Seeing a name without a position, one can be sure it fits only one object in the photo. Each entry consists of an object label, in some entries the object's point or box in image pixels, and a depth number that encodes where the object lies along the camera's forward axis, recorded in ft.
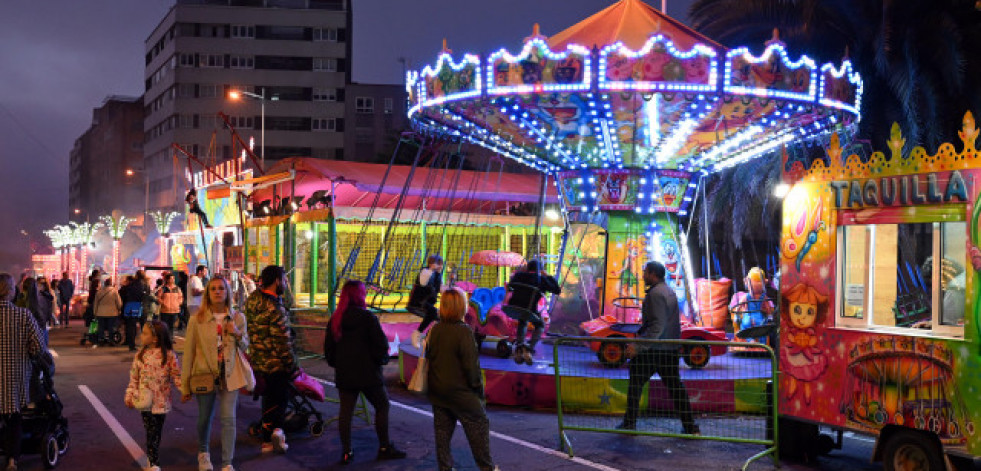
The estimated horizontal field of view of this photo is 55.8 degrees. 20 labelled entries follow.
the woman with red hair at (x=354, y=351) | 27.17
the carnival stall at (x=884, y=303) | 22.62
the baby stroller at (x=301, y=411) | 30.96
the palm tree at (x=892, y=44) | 70.28
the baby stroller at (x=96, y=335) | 68.54
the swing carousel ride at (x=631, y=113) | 40.91
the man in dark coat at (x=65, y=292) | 88.28
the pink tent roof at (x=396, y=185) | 82.84
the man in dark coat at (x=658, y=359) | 30.37
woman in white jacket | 24.98
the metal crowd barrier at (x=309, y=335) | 57.88
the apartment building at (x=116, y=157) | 312.29
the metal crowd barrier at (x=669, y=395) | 31.83
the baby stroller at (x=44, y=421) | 26.53
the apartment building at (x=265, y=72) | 236.43
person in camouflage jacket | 29.22
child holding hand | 25.16
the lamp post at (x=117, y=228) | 137.37
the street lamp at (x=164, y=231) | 128.67
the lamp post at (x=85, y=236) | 182.17
